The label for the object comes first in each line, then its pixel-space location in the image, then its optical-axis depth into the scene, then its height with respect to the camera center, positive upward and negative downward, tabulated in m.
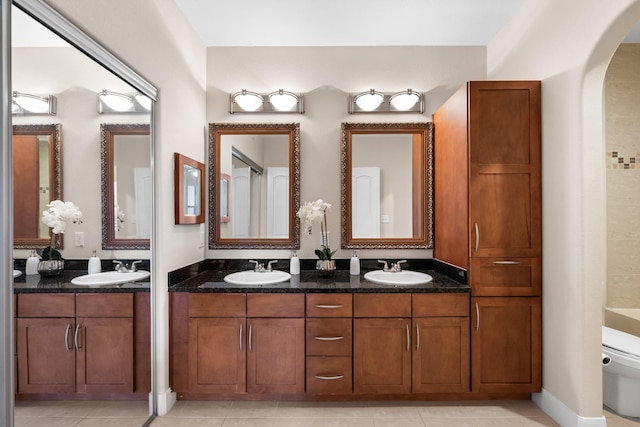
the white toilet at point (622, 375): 2.04 -0.99
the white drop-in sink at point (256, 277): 2.33 -0.46
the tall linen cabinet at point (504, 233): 2.21 -0.13
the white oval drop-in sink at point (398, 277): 2.33 -0.47
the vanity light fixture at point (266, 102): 2.79 +0.89
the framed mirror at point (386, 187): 2.80 +0.20
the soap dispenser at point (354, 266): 2.67 -0.41
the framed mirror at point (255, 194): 2.82 +0.15
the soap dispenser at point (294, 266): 2.67 -0.41
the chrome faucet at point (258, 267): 2.66 -0.42
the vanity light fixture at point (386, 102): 2.79 +0.89
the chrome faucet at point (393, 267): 2.65 -0.42
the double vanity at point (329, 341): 2.22 -0.82
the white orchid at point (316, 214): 2.59 -0.01
